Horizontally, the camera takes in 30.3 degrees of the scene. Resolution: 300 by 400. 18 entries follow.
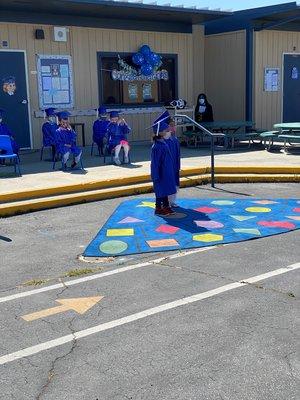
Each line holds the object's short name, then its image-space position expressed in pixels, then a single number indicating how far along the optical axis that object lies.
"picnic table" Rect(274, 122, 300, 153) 13.38
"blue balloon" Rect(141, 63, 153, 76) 15.53
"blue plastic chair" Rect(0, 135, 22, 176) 10.52
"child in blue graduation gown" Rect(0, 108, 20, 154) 11.44
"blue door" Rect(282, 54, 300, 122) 17.55
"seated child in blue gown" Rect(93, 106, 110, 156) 12.80
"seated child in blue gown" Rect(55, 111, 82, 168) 11.00
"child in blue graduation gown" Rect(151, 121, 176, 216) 7.58
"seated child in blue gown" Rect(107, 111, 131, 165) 11.73
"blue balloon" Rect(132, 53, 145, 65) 15.23
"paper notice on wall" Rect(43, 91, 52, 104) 14.07
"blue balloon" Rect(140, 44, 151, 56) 15.35
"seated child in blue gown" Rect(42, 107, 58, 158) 12.12
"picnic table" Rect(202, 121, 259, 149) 14.46
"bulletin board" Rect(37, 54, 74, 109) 13.94
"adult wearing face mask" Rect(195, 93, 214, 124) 16.17
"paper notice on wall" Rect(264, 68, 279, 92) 16.84
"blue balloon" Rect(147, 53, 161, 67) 15.48
